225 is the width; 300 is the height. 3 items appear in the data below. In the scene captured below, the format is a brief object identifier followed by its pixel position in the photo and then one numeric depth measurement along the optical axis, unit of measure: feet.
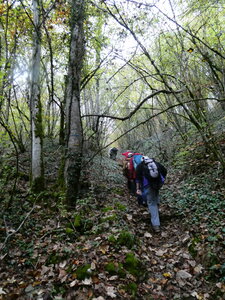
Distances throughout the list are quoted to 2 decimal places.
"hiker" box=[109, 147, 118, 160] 45.44
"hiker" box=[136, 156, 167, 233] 16.14
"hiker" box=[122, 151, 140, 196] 22.35
